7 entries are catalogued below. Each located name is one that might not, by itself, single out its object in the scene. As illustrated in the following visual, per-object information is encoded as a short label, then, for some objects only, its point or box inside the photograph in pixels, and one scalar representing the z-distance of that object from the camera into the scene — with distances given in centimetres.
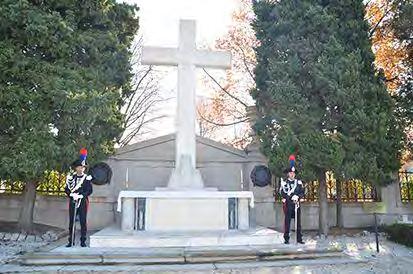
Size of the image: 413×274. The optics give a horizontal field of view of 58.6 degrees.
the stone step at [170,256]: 563
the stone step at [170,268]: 525
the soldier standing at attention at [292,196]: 737
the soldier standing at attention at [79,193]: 697
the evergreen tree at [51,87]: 767
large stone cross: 816
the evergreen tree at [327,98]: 890
